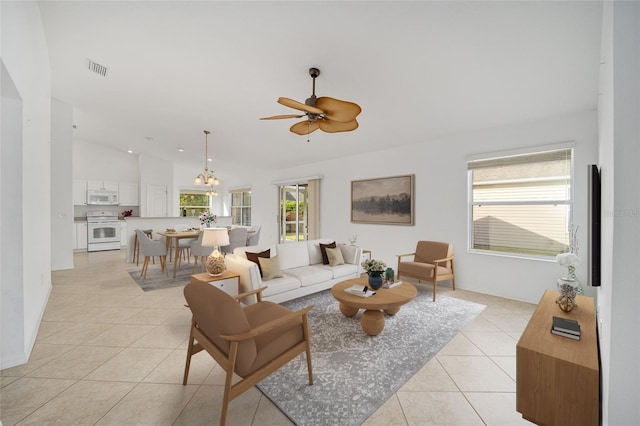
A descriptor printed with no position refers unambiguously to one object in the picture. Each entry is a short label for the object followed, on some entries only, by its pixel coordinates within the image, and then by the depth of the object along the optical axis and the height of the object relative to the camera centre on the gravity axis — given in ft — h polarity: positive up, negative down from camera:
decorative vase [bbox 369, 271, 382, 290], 10.12 -2.66
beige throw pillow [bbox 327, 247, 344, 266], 13.92 -2.44
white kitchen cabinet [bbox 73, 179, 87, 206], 26.25 +1.85
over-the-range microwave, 26.86 +1.38
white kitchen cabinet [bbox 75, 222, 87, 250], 25.25 -2.47
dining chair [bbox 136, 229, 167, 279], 16.16 -2.33
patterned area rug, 5.76 -4.28
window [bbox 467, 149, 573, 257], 11.71 +0.40
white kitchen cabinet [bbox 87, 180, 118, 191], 26.96 +2.71
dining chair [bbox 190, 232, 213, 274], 16.65 -2.46
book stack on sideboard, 5.58 -2.56
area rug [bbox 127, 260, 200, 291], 14.78 -4.17
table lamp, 10.12 -1.28
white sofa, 10.54 -2.88
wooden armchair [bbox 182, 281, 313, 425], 5.13 -2.85
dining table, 16.73 -1.61
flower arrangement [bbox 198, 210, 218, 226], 12.78 -0.36
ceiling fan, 7.16 +2.87
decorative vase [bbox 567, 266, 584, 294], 7.29 -1.71
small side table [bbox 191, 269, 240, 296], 9.87 -2.67
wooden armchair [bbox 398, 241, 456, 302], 12.85 -2.77
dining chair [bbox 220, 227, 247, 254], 18.35 -1.95
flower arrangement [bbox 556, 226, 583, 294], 7.23 -1.38
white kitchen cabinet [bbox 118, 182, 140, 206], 28.86 +1.92
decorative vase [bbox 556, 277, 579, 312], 7.13 -2.25
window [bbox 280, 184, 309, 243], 24.85 -0.10
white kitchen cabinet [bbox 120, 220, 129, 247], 27.35 -2.30
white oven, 25.57 -2.02
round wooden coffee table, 8.76 -3.06
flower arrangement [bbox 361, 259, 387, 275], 10.16 -2.19
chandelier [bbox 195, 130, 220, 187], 19.81 +2.44
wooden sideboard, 4.58 -3.09
